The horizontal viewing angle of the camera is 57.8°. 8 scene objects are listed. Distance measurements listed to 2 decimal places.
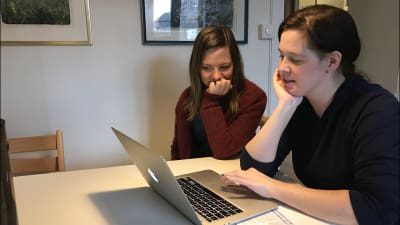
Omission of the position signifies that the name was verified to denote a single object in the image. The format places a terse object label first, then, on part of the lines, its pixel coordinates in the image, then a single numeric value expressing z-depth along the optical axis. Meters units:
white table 0.90
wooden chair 1.55
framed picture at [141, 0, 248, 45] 1.96
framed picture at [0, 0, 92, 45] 1.72
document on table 0.83
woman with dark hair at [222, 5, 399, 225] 0.80
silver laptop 0.81
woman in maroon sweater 1.42
